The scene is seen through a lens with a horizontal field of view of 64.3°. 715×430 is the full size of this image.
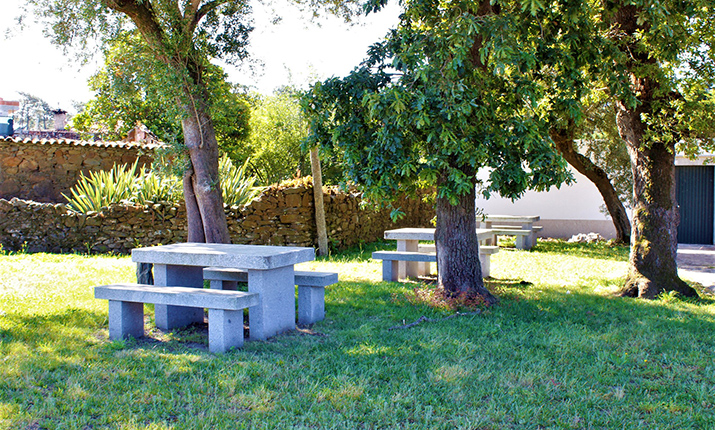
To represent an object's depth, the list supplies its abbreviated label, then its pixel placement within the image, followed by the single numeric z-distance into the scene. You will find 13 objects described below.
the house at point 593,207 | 14.66
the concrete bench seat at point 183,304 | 4.47
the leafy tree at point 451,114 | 5.21
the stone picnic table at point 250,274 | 4.81
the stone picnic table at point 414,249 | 8.35
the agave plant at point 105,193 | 11.08
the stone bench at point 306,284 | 5.57
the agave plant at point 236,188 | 11.27
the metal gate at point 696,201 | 14.64
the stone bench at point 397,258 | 7.94
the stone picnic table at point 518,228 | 12.69
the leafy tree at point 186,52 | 7.11
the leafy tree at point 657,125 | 6.64
